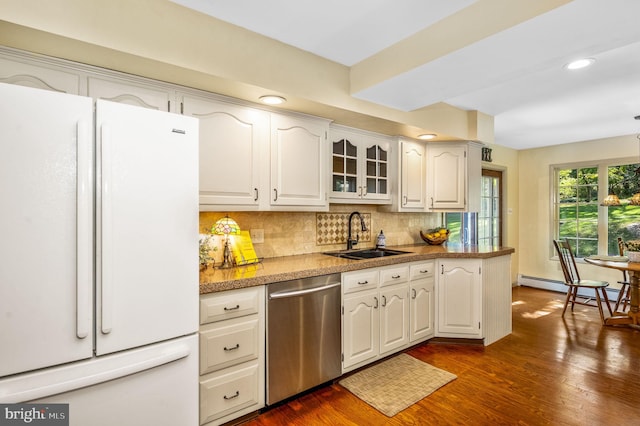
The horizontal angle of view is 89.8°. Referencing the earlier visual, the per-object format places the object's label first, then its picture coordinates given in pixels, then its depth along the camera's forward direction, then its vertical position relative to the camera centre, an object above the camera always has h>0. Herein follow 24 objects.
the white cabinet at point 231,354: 1.83 -0.83
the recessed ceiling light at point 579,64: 2.42 +1.17
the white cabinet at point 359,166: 3.01 +0.49
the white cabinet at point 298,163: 2.51 +0.43
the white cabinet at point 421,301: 2.98 -0.82
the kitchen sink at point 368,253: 3.14 -0.38
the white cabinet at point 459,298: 3.15 -0.83
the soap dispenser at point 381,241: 3.45 -0.28
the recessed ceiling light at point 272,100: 2.27 +0.84
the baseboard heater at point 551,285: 4.89 -1.20
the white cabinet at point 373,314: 2.49 -0.82
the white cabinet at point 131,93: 1.79 +0.72
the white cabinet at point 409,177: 3.46 +0.42
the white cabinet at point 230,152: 2.15 +0.45
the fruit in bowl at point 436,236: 3.85 -0.25
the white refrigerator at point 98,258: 1.20 -0.18
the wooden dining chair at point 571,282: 4.02 -0.88
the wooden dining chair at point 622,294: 4.22 -1.07
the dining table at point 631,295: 3.68 -0.95
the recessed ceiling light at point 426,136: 3.41 +0.86
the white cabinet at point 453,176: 3.68 +0.45
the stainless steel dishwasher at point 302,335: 2.08 -0.82
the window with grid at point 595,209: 4.79 +0.10
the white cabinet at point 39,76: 1.58 +0.72
